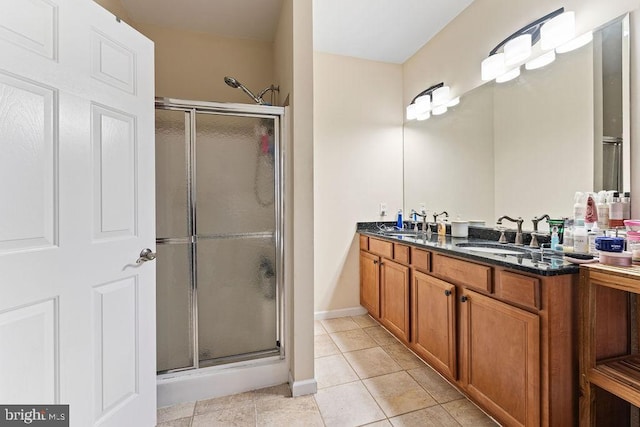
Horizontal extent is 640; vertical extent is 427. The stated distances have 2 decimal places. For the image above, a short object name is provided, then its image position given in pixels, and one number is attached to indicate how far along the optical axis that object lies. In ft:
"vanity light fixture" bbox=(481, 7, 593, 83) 5.20
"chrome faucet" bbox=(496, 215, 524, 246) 6.13
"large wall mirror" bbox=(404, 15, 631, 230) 4.69
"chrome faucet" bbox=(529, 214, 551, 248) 5.74
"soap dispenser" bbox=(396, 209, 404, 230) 9.94
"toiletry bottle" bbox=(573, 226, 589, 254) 4.29
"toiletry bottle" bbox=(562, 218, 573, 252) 4.65
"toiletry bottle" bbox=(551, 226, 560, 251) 4.94
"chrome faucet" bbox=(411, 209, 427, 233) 8.74
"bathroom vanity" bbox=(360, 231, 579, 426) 3.77
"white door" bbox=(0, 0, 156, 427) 3.08
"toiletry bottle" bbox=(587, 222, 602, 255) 4.13
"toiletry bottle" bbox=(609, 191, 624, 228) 4.33
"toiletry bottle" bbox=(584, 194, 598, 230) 4.53
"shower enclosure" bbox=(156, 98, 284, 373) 5.48
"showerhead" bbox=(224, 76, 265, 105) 6.27
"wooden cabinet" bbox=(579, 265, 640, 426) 3.47
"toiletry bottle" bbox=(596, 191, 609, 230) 4.44
